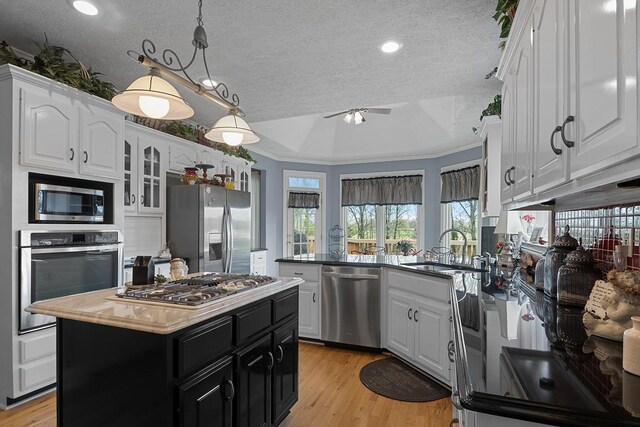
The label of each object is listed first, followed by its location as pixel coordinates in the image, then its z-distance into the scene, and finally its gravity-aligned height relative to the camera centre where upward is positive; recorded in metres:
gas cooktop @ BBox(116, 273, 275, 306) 1.59 -0.38
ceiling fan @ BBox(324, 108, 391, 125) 4.45 +1.30
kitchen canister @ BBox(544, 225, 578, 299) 1.70 -0.21
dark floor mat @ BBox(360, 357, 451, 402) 2.65 -1.35
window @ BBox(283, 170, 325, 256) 6.67 +0.04
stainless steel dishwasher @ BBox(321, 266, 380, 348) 3.42 -0.90
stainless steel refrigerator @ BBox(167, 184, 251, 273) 3.79 -0.15
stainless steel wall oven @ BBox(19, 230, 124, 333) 2.41 -0.40
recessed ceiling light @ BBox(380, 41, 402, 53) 2.53 +1.22
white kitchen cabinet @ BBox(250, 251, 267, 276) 5.57 -0.79
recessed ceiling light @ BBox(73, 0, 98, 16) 2.10 +1.25
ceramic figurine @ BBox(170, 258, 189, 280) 2.10 -0.34
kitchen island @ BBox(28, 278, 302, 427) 1.35 -0.62
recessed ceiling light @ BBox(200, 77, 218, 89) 3.22 +1.22
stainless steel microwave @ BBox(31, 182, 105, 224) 2.52 +0.07
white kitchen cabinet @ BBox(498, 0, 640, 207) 0.75 +0.34
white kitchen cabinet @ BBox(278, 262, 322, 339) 3.65 -0.86
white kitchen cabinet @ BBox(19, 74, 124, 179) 2.44 +0.60
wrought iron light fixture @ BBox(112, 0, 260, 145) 1.56 +0.53
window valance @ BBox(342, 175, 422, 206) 6.28 +0.43
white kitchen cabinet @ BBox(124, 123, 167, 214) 3.49 +0.44
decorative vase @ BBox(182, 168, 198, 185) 3.88 +0.41
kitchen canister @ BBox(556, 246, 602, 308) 1.48 -0.26
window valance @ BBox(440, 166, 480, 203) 5.22 +0.46
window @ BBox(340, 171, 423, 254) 6.40 -0.22
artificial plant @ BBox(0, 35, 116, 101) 2.47 +1.08
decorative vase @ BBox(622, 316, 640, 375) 0.84 -0.32
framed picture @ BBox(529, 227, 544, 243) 2.84 -0.15
